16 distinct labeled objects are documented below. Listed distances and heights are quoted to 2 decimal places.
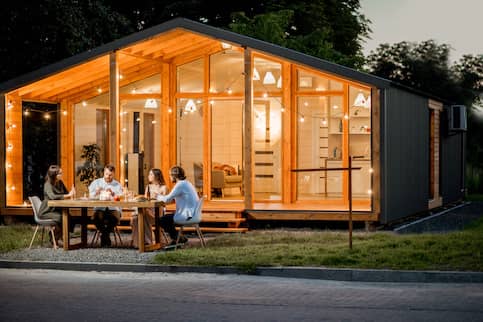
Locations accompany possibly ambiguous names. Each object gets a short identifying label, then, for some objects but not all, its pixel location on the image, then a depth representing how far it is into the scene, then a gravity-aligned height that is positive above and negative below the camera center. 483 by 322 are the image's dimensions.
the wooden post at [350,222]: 12.33 -0.84
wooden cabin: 17.83 +0.88
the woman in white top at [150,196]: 14.12 -0.53
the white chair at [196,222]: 13.87 -0.92
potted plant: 20.45 -0.06
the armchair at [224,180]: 18.98 -0.36
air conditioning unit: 23.61 +1.19
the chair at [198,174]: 19.06 -0.23
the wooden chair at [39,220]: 14.34 -0.91
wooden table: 13.44 -0.68
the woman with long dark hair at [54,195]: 14.40 -0.52
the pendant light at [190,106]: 19.16 +1.23
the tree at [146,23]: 27.42 +4.91
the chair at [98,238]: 14.61 -1.27
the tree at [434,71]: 42.03 +4.46
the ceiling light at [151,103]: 19.50 +1.32
